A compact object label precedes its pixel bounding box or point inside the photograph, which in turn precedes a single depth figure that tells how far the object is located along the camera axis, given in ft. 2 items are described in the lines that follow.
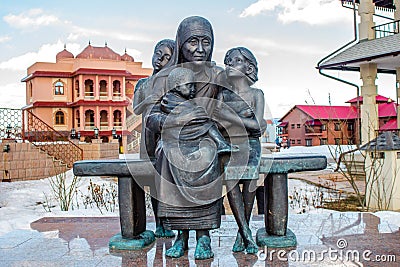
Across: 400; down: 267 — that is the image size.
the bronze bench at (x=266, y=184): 10.71
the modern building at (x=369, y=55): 35.09
